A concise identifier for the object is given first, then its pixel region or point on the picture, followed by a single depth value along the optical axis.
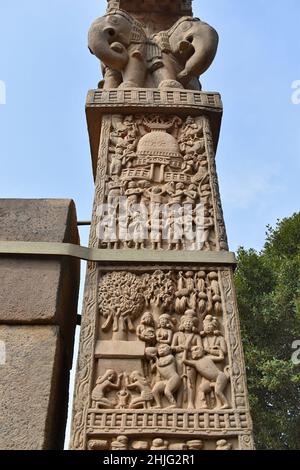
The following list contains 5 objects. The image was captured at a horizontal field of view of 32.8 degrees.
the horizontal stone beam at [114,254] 3.51
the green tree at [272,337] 9.16
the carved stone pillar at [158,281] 2.92
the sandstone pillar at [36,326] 2.86
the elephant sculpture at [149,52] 4.99
